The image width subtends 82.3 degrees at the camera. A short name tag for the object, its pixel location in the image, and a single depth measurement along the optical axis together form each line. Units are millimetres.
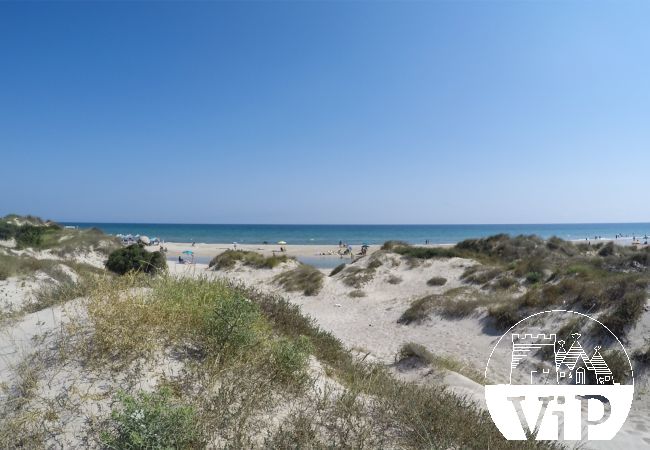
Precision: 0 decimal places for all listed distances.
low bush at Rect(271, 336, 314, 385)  3861
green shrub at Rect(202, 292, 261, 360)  3910
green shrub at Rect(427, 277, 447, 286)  19297
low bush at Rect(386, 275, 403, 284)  20919
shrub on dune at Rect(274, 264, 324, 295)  20734
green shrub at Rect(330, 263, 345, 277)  24820
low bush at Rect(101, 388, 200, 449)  2631
